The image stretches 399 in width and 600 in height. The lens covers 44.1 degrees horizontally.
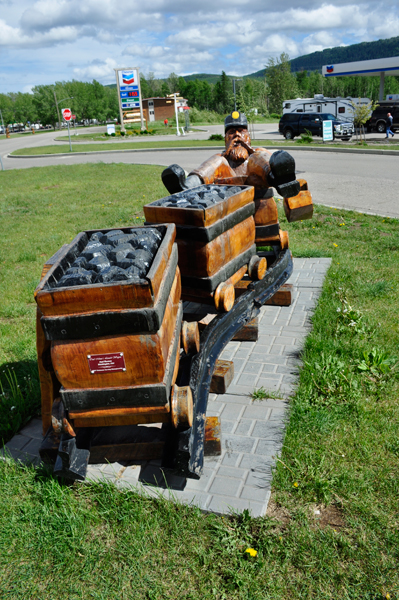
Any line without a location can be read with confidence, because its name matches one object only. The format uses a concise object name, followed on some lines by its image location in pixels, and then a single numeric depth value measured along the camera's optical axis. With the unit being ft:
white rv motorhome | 93.45
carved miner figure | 13.08
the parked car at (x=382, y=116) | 86.12
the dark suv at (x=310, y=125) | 81.97
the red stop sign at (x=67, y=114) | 90.03
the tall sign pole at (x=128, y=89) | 144.56
